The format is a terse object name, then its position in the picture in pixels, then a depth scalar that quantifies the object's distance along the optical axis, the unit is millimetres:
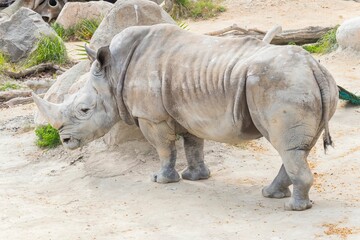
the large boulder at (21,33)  15969
